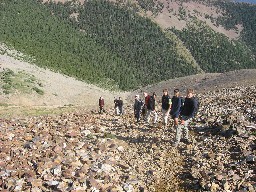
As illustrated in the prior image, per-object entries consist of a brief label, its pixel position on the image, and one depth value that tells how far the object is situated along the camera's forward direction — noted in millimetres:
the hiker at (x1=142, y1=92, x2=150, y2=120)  16987
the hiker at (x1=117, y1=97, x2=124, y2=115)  23709
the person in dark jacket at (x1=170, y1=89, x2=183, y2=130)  12358
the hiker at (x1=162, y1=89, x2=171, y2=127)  14638
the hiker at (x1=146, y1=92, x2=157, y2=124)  16755
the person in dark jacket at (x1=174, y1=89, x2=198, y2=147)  11722
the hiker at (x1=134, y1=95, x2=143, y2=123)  17936
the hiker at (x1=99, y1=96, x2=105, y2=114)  25828
